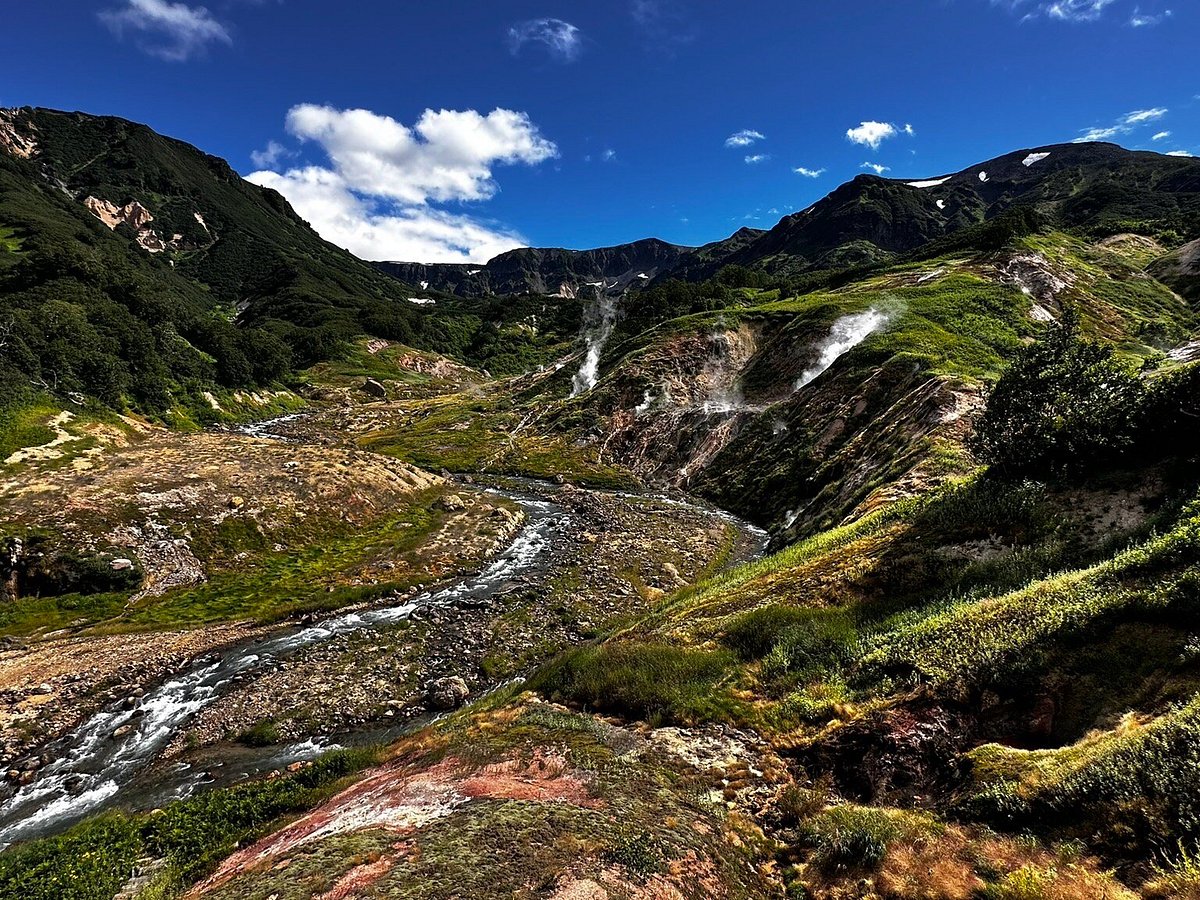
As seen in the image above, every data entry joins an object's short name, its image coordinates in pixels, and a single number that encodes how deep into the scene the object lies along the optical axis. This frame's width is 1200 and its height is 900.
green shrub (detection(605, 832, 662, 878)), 9.60
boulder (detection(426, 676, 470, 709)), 25.88
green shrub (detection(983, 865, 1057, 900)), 7.39
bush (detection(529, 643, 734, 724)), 16.31
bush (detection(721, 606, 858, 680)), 16.77
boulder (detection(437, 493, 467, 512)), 56.19
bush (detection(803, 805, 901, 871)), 9.77
